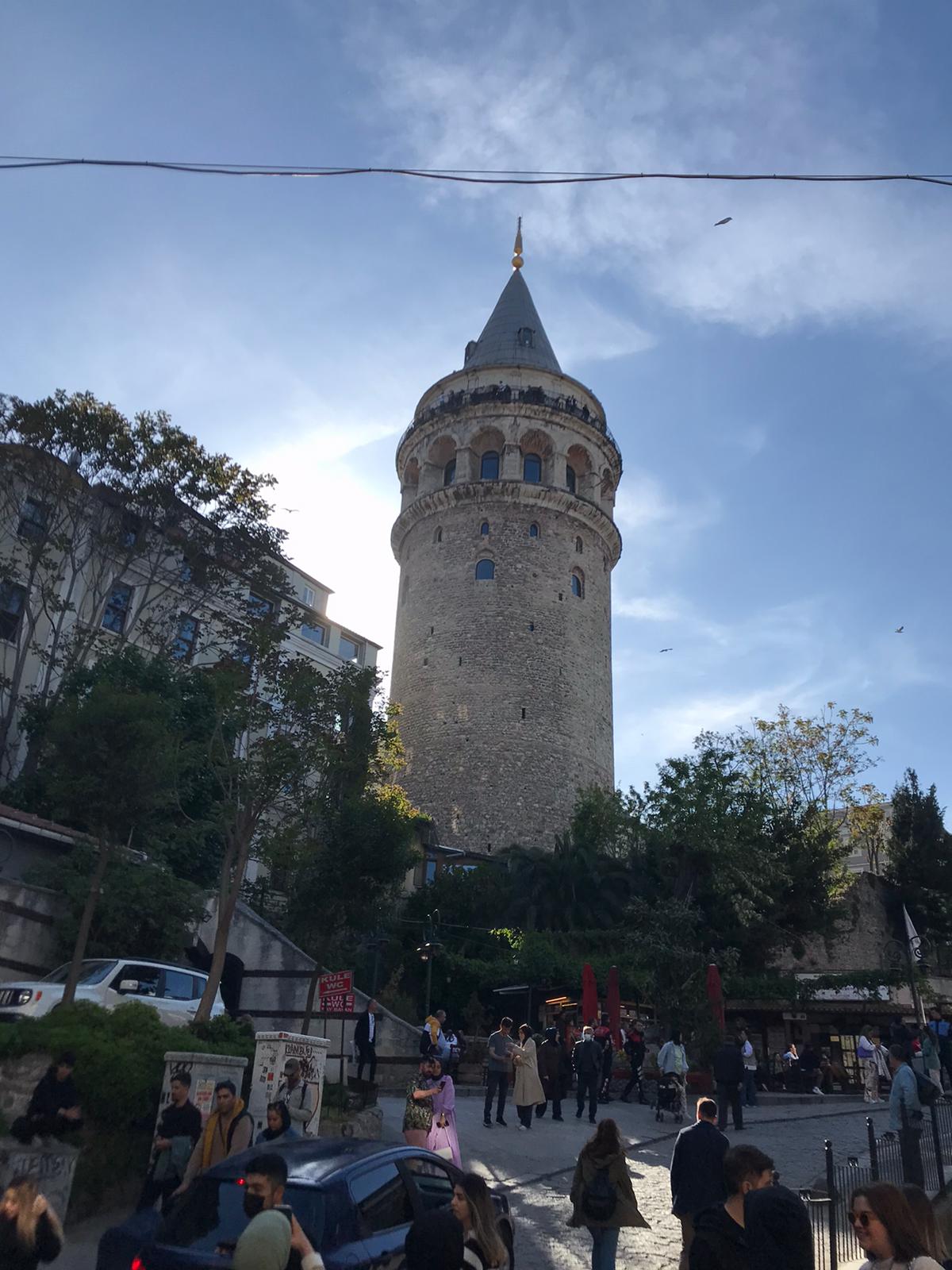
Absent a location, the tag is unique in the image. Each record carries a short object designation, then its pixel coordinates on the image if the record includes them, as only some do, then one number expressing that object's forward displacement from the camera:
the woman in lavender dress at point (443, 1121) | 8.81
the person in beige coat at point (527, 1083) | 12.88
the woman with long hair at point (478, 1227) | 5.05
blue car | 5.21
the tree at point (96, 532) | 21.47
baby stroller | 15.33
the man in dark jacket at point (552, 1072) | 14.25
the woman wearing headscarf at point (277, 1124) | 7.39
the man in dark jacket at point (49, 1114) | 7.71
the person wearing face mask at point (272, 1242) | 4.43
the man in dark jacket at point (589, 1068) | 14.36
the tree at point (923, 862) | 33.62
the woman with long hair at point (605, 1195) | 6.56
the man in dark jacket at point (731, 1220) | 4.78
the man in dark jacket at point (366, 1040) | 14.90
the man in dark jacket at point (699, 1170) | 6.69
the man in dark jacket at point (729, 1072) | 12.55
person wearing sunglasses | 3.74
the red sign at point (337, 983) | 13.24
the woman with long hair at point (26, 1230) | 4.94
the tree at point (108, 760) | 13.02
